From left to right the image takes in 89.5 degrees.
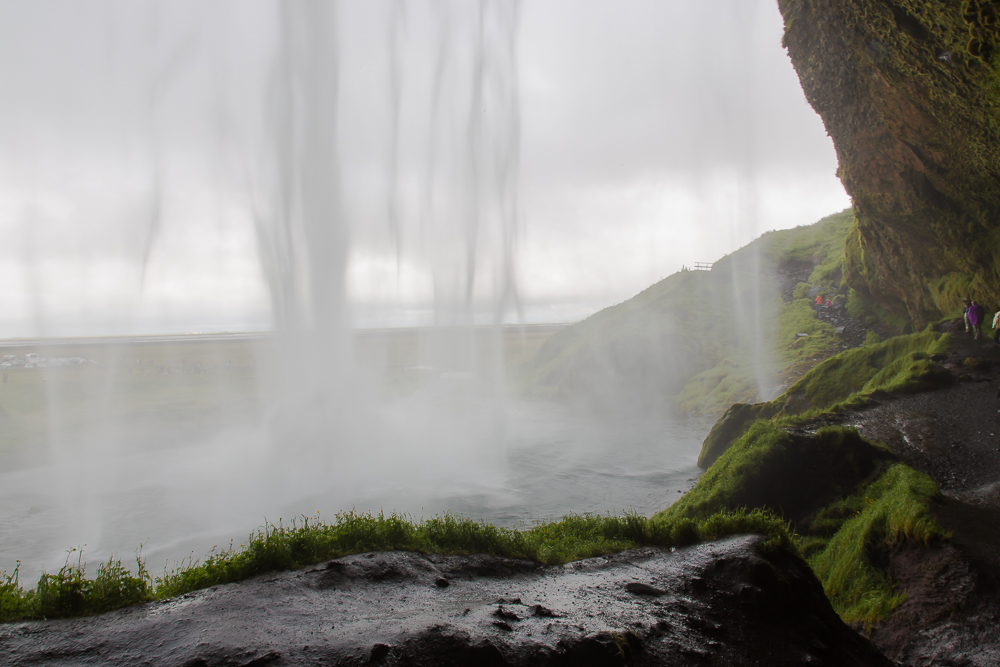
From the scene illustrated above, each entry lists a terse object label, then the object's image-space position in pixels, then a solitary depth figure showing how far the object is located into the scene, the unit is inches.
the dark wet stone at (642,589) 282.2
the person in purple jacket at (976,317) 745.0
